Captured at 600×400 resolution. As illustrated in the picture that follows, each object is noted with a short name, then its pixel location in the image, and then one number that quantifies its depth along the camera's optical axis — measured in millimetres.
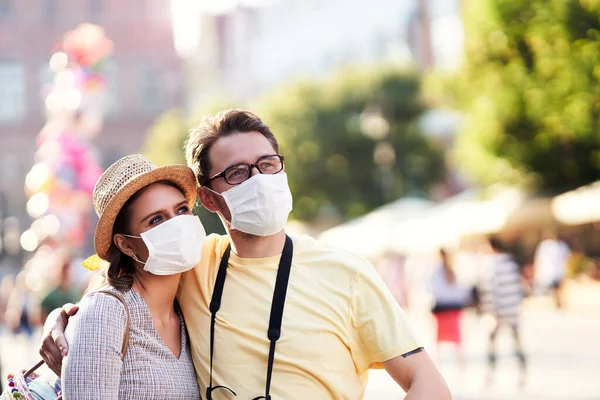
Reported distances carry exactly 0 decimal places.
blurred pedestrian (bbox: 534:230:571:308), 25031
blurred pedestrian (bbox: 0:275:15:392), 28484
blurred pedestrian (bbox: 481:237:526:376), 14008
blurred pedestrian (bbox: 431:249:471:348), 14281
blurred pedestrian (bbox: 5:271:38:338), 17953
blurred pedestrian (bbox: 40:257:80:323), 12305
